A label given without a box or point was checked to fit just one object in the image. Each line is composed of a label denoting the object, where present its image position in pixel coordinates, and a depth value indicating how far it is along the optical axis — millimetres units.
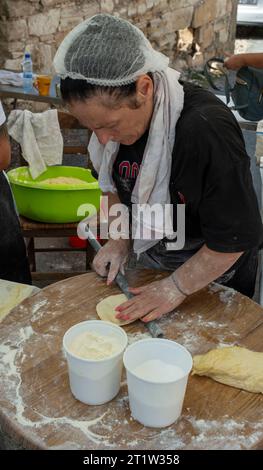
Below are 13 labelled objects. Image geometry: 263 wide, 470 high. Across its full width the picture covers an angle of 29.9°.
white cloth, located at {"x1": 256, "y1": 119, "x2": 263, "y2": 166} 2809
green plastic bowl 2779
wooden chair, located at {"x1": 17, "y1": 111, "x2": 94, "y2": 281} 2879
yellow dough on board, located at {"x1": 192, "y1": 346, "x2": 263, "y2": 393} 1312
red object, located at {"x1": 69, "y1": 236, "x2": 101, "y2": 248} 3646
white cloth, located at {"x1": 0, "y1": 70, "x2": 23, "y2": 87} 4320
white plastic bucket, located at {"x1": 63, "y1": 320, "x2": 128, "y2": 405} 1171
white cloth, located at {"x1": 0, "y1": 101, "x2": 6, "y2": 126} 2103
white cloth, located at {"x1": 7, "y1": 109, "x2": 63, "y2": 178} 3027
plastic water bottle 4270
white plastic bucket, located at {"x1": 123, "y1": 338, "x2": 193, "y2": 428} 1115
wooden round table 1158
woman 1377
